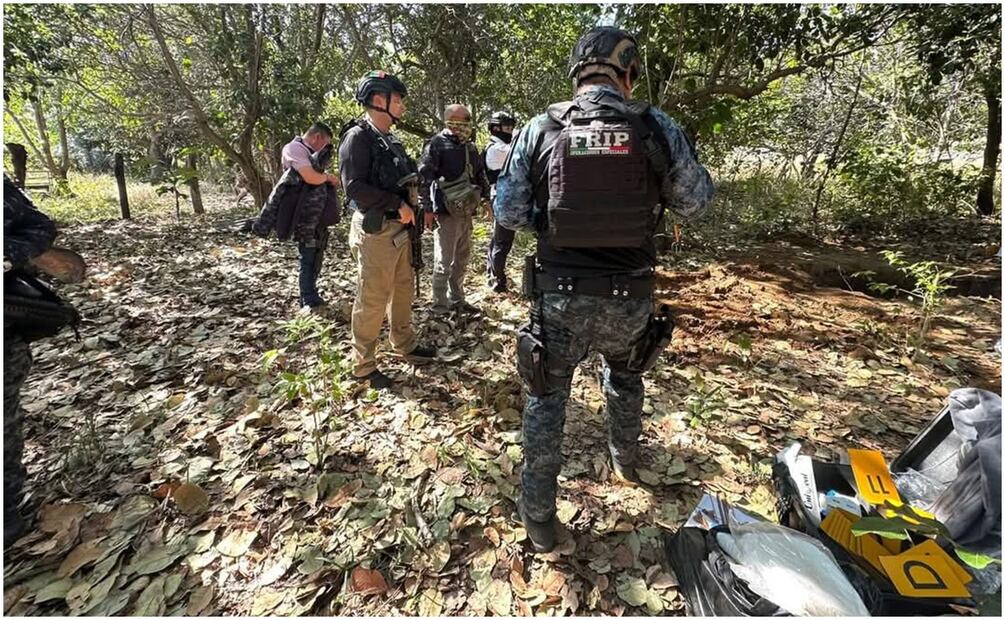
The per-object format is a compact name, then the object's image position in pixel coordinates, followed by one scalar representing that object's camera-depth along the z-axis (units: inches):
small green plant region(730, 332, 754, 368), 153.0
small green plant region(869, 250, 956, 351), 140.5
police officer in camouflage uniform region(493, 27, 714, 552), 71.9
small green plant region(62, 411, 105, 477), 107.1
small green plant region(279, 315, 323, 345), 119.7
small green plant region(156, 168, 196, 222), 382.2
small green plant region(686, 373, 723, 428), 122.7
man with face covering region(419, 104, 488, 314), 180.2
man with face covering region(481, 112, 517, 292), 188.5
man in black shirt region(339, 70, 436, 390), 125.5
